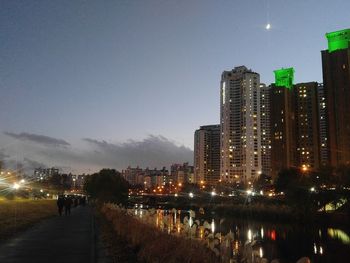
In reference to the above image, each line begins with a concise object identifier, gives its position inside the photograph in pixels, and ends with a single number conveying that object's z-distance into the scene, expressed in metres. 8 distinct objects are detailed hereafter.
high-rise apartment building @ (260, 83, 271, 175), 170.00
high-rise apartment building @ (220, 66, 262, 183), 165.00
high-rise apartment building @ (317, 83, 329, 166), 149.75
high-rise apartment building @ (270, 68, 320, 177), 142.38
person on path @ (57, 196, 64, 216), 38.54
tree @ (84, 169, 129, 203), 79.18
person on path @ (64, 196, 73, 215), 40.17
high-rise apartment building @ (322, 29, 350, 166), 106.69
